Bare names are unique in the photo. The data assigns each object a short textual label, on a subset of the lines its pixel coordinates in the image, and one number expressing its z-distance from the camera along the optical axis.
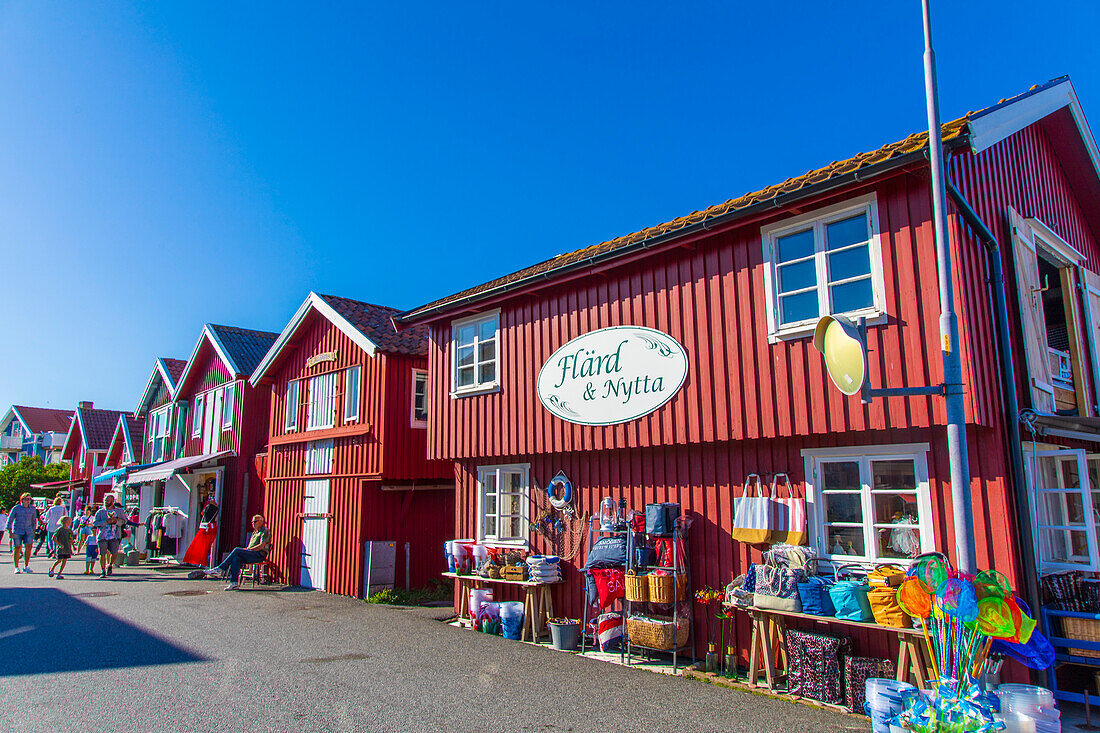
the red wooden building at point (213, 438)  20.94
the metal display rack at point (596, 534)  9.38
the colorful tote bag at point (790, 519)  7.94
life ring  10.79
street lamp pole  6.02
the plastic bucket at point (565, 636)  9.84
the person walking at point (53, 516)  20.64
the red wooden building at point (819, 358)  7.27
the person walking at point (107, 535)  18.06
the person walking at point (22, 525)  18.86
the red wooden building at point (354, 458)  15.30
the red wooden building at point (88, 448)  38.25
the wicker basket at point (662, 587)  8.64
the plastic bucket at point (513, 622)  10.76
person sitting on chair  16.29
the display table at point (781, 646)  6.66
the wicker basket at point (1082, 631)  6.62
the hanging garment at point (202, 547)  19.47
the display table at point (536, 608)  10.59
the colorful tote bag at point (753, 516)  8.12
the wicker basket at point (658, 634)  8.60
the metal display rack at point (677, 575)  8.73
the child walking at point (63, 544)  17.80
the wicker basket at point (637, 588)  8.77
